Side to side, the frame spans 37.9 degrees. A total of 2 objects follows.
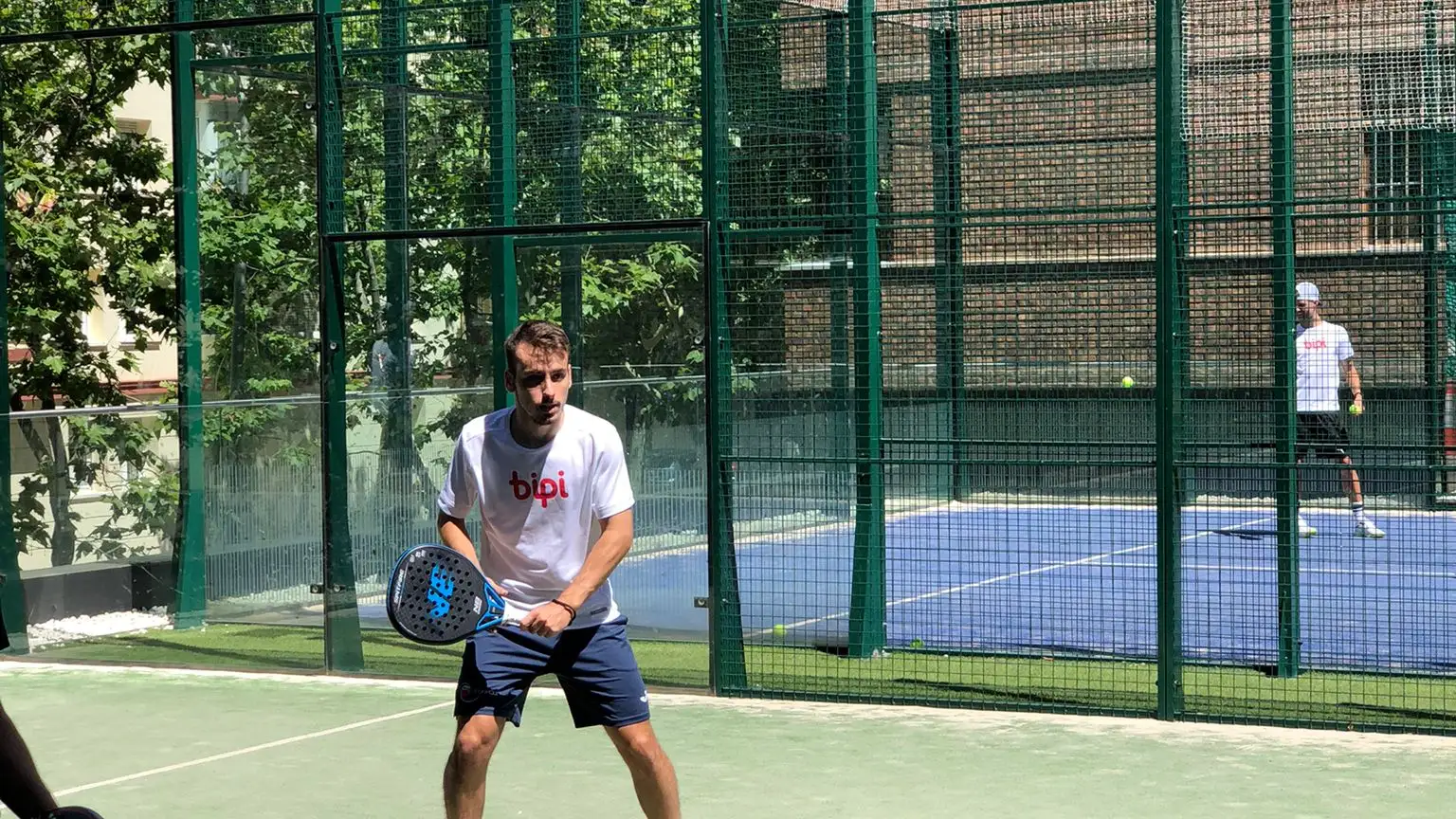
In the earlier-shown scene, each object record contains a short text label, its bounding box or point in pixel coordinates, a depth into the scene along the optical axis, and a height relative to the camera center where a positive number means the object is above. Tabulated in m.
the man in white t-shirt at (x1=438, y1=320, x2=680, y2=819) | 6.07 -0.63
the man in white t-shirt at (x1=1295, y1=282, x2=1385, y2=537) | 12.17 -0.35
